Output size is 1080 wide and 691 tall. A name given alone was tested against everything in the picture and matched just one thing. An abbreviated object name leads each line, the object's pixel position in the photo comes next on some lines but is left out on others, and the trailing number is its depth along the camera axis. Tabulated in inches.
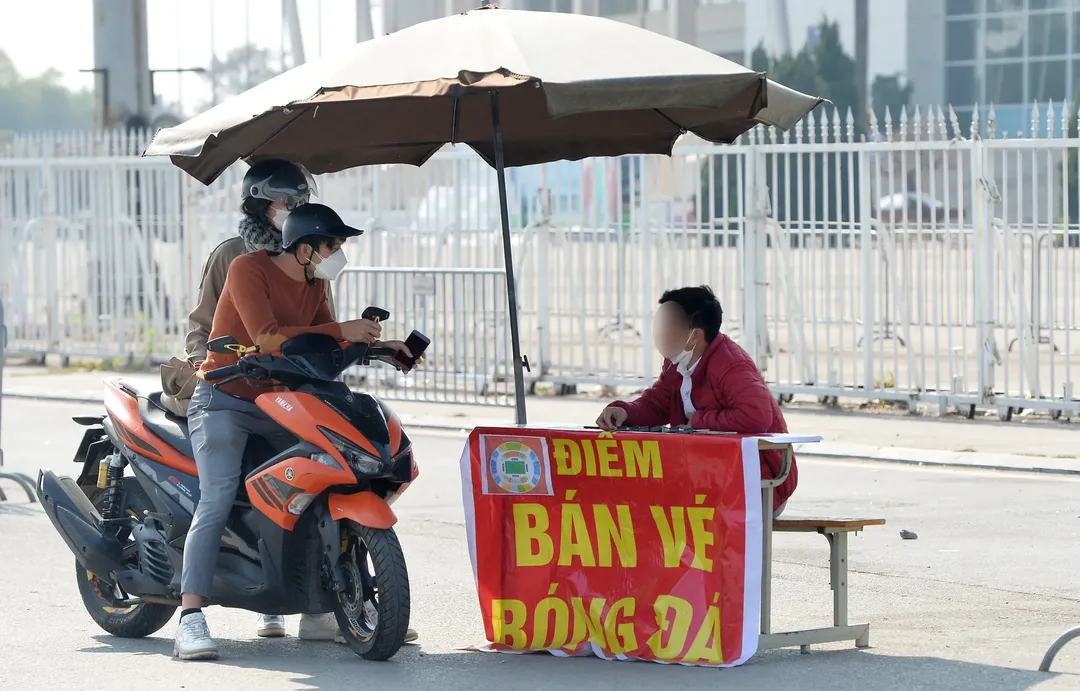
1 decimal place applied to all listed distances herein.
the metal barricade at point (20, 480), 772.0
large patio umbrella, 424.5
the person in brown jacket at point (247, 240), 474.9
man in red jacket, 472.4
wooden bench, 451.8
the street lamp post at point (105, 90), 1628.9
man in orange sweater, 457.1
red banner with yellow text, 449.1
